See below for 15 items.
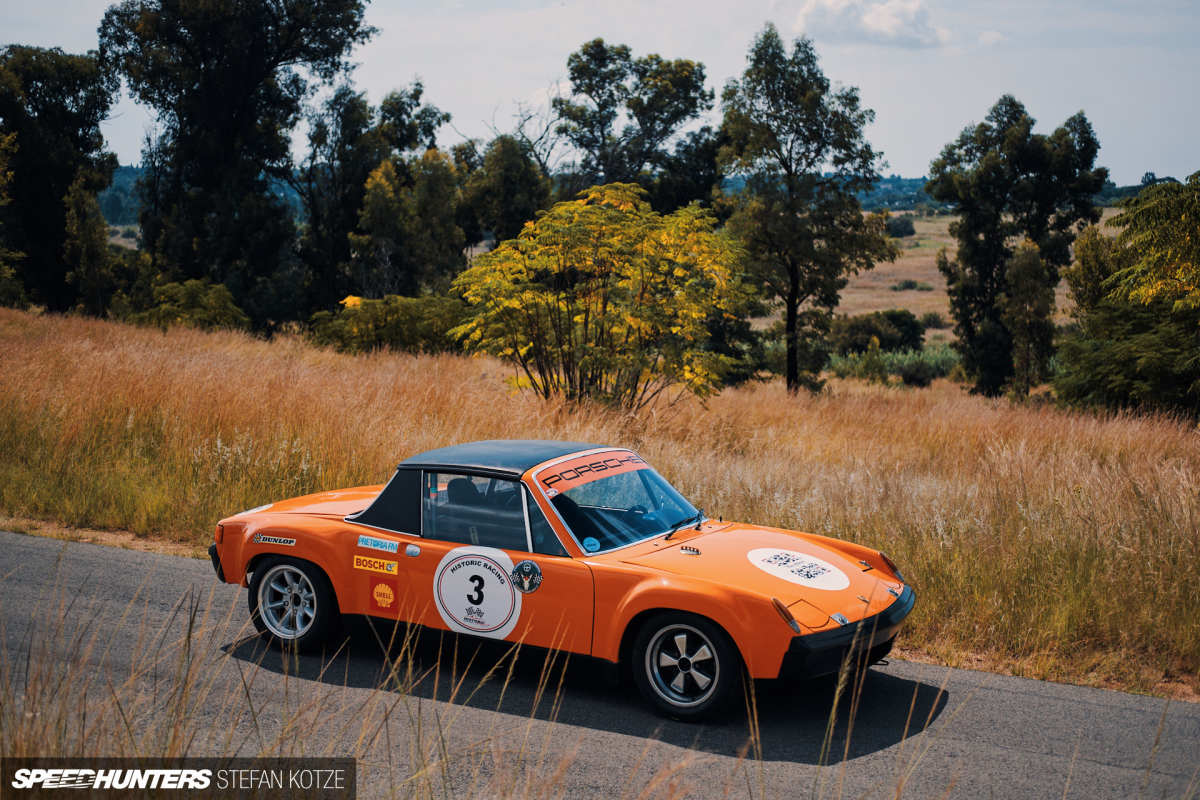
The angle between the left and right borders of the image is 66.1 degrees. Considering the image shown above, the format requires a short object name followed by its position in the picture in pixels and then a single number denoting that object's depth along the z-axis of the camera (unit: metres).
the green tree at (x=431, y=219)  39.38
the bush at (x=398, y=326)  25.22
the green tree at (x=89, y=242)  37.81
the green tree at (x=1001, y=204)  42.34
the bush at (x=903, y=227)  136.88
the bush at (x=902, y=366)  48.09
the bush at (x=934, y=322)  75.62
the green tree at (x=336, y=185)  41.81
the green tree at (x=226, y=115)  40.19
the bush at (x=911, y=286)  100.50
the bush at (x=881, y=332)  62.27
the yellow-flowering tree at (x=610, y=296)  14.59
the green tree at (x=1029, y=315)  35.06
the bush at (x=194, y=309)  29.53
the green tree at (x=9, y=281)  34.62
